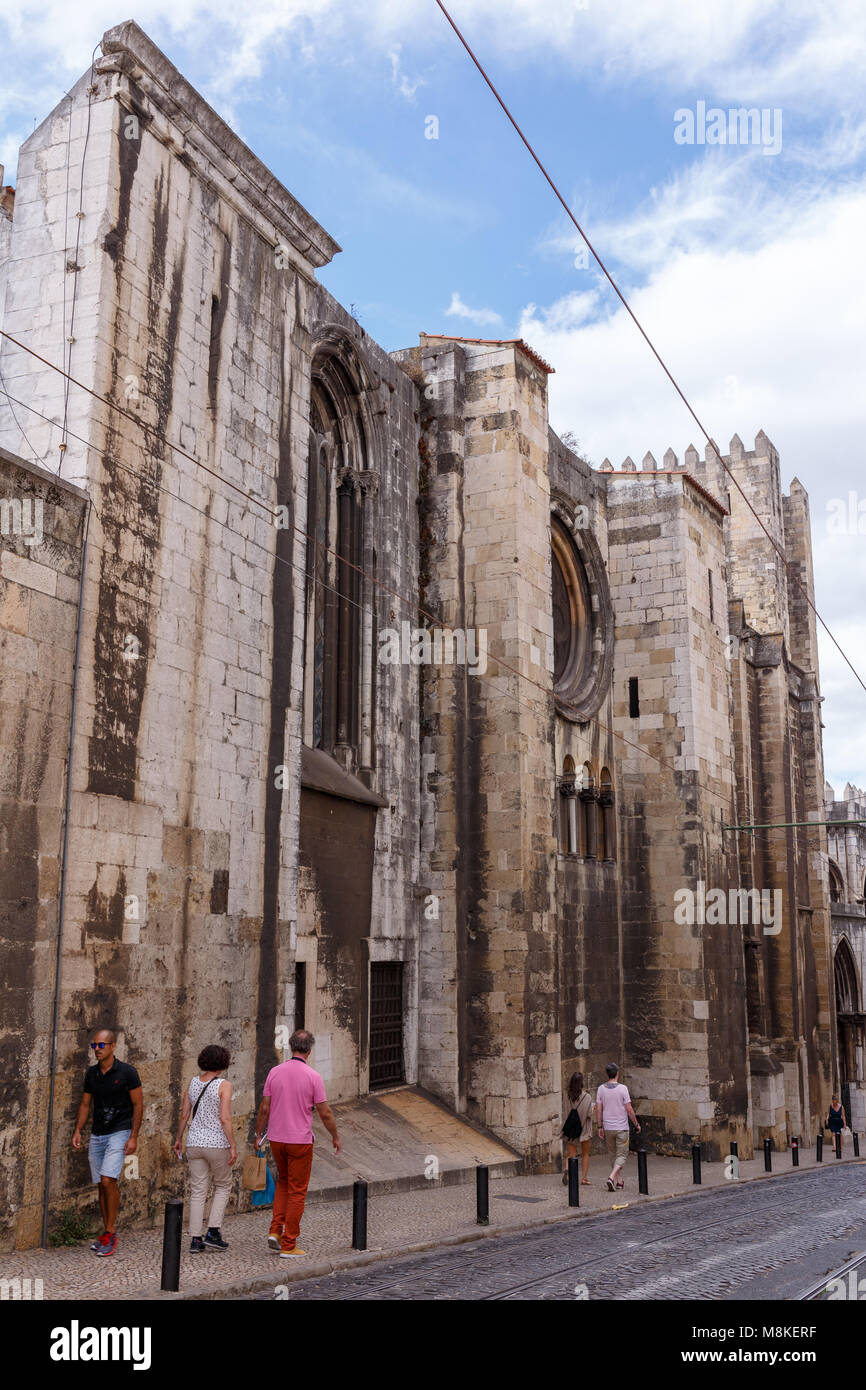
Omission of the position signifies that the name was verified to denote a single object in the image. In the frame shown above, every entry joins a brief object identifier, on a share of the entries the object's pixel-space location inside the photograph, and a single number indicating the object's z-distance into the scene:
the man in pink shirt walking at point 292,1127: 8.01
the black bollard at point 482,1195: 10.62
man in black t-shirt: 8.12
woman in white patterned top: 8.00
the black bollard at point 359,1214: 8.69
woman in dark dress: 27.03
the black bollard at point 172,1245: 6.79
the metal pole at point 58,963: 8.28
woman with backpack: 14.48
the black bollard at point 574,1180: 12.44
